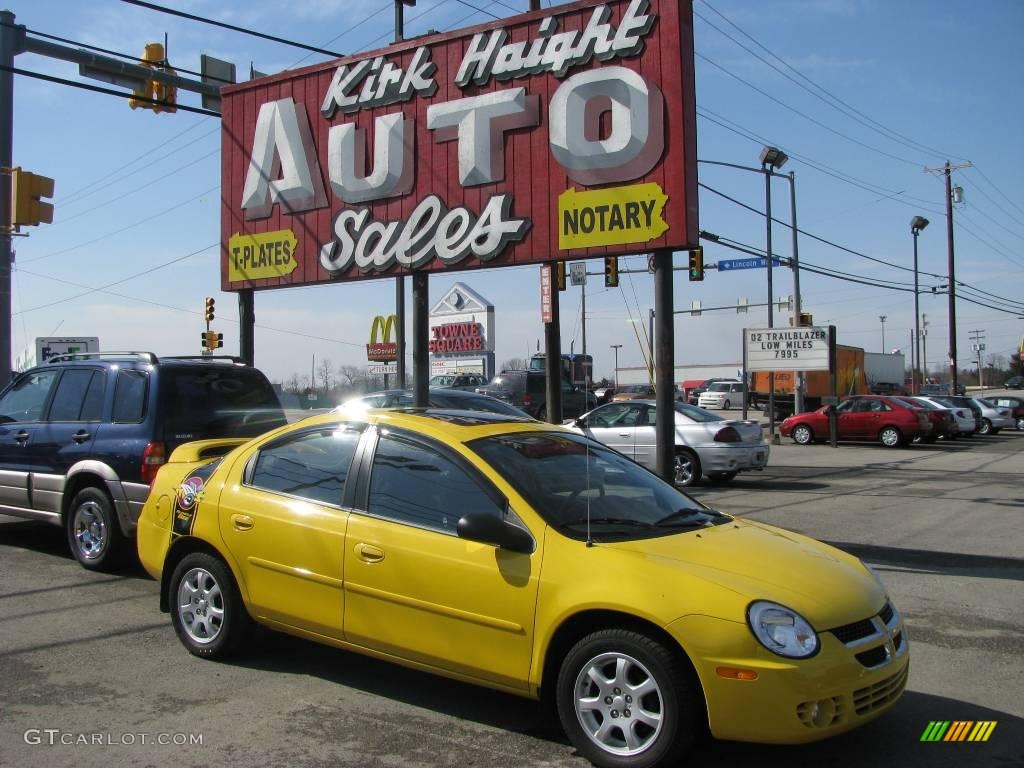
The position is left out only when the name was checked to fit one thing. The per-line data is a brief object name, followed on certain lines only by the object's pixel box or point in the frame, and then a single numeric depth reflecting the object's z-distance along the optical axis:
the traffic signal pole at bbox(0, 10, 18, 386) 14.91
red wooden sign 9.04
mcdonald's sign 45.98
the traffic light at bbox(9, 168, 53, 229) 14.57
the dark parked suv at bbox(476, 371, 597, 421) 31.42
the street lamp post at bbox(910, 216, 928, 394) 47.16
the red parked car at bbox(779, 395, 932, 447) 26.42
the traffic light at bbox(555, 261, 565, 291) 15.34
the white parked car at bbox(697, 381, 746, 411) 52.03
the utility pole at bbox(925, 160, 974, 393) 44.75
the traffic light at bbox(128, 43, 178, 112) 14.14
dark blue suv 7.73
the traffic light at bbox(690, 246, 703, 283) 24.11
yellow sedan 3.75
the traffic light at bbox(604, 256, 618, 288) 21.80
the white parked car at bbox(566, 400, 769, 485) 15.38
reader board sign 28.27
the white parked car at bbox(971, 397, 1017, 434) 35.19
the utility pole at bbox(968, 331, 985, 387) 100.75
